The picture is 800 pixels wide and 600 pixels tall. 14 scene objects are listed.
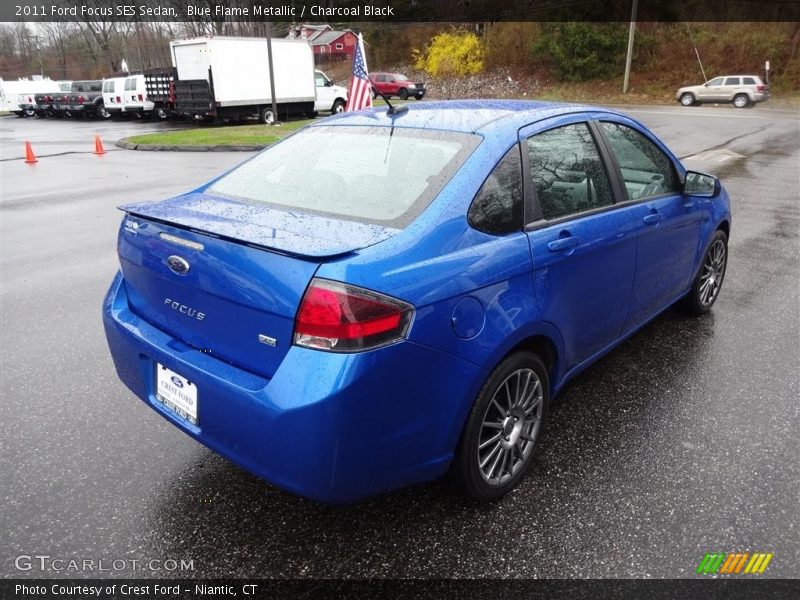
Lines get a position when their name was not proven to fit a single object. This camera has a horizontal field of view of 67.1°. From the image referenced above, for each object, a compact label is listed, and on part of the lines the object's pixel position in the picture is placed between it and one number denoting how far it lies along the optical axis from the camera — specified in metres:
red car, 39.56
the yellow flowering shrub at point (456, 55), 48.62
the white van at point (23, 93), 33.41
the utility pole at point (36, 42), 67.81
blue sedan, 2.09
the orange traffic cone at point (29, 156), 14.29
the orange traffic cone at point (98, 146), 15.55
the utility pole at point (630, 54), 38.88
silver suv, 32.31
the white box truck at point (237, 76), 22.95
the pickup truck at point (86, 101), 29.95
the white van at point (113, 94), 28.36
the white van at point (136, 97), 27.62
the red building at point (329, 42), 68.44
